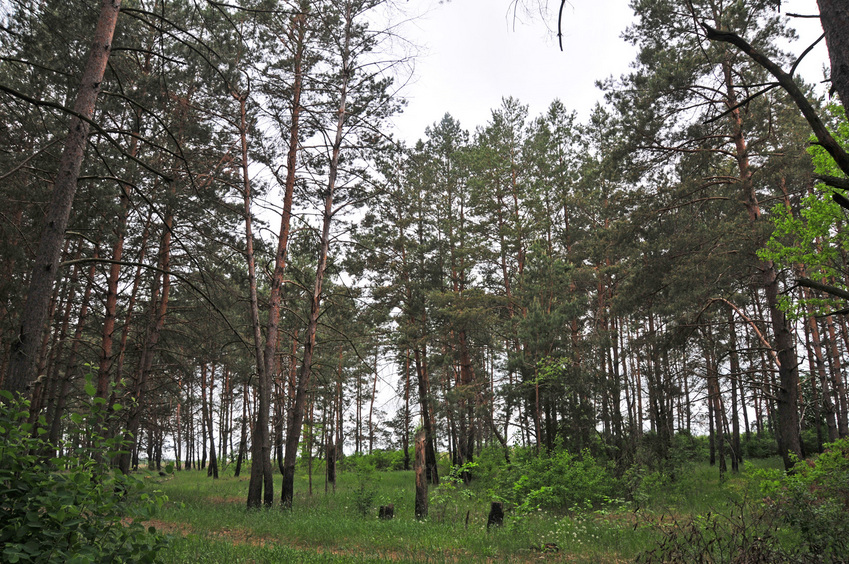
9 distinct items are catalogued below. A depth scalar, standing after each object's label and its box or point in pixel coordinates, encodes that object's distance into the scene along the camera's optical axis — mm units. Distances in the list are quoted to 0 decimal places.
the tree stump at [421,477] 11406
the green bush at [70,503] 2650
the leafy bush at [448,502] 11070
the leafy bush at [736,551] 4859
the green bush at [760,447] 26734
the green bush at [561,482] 14070
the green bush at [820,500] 5879
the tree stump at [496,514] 10070
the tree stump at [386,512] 11091
